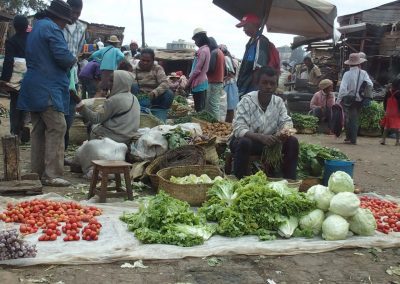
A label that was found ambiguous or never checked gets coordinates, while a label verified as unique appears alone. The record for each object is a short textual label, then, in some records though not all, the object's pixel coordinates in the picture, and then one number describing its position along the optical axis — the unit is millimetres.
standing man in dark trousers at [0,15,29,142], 7992
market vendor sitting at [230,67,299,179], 5840
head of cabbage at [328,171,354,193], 4415
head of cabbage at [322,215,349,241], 4164
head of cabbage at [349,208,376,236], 4289
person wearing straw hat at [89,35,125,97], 9141
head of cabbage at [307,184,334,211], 4383
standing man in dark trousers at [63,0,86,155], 6461
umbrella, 8062
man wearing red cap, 7461
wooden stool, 5254
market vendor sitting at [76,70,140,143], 6715
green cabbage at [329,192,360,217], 4238
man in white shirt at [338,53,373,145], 11102
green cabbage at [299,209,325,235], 4285
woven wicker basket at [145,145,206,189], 6235
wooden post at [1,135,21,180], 5605
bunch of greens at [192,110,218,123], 9305
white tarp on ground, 3549
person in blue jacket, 5648
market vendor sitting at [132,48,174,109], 8766
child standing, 11578
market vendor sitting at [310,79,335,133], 12781
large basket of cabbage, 5059
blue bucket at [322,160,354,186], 6152
